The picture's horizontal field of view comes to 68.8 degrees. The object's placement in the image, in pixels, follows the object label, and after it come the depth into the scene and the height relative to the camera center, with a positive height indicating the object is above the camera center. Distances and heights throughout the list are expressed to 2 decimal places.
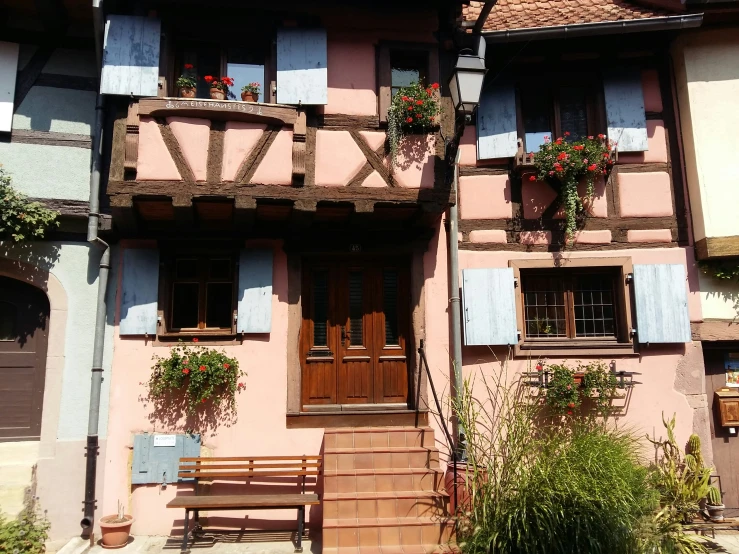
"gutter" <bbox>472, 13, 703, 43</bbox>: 6.20 +3.87
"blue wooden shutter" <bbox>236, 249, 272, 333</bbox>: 5.98 +0.88
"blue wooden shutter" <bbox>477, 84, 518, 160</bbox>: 6.45 +2.92
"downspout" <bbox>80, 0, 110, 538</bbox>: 5.52 +0.74
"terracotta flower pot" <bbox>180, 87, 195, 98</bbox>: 5.75 +2.95
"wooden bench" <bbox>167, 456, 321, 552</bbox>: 5.18 -1.09
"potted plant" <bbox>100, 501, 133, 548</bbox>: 5.27 -1.53
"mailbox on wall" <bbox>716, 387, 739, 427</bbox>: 6.09 -0.48
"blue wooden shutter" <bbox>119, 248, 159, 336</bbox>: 5.86 +0.87
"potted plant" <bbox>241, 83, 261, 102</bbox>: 5.79 +2.96
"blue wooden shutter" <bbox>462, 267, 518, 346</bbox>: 6.12 +0.71
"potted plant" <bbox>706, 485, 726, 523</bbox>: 5.73 -1.47
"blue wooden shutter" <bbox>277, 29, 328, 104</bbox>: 5.75 +3.26
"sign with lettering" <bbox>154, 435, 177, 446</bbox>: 5.71 -0.70
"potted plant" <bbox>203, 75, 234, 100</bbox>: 5.73 +3.03
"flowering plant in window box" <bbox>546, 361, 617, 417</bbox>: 5.86 -0.23
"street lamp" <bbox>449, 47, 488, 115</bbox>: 5.23 +2.77
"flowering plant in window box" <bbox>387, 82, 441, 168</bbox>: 5.75 +2.71
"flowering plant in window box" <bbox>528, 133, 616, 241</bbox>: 6.16 +2.31
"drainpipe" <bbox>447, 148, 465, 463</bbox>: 6.00 +0.83
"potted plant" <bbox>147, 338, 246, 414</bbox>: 5.64 -0.06
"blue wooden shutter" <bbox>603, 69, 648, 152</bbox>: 6.46 +3.07
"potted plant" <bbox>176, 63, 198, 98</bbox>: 5.73 +3.00
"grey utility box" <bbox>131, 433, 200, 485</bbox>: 5.66 -0.86
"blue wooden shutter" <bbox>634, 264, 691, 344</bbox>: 6.10 +0.71
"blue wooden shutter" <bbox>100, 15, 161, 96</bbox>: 5.49 +3.24
